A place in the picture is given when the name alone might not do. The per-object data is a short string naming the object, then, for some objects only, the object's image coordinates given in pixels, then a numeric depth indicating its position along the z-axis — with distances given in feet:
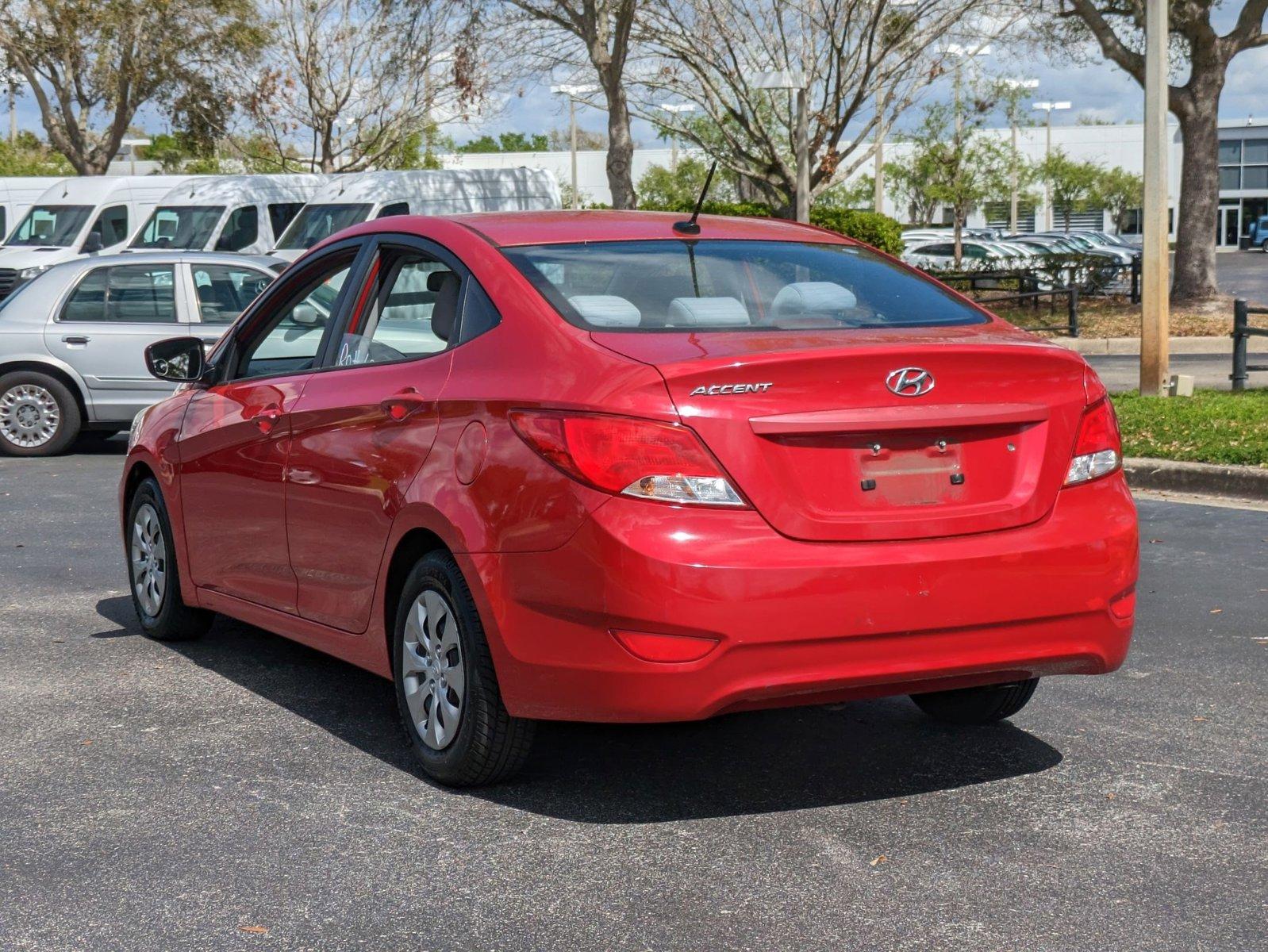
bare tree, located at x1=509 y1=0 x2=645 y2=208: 81.10
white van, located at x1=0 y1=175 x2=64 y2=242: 114.52
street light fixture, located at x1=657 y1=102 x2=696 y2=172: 91.08
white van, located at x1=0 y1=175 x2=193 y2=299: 93.81
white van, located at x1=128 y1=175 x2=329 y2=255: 87.20
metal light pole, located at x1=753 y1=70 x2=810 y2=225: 72.95
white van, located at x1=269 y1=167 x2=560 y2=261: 84.84
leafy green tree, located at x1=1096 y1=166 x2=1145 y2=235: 268.62
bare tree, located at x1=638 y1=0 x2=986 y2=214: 84.53
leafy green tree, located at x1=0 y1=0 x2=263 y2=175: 118.42
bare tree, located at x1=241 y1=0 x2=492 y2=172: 122.11
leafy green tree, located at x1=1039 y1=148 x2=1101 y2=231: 260.42
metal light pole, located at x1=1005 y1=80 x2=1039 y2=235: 223.92
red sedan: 13.84
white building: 288.51
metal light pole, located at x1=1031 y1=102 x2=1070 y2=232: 265.54
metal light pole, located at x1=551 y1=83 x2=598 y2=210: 89.15
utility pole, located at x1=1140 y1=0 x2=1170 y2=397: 47.88
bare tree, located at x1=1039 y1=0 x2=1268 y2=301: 85.30
